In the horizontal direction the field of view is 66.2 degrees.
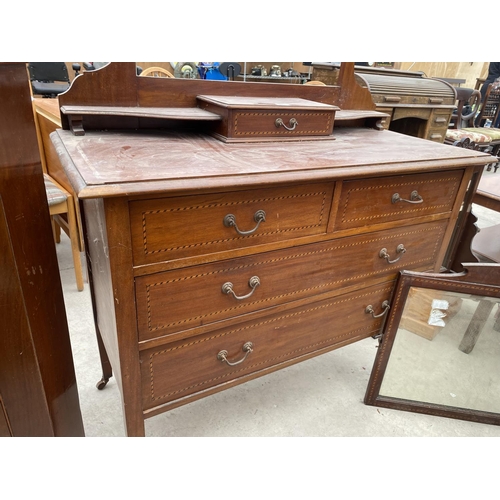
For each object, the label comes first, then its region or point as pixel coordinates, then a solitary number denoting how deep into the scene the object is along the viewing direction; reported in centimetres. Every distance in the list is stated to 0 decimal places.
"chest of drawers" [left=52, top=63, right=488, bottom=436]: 87
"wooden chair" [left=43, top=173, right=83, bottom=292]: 200
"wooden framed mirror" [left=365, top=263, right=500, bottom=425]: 149
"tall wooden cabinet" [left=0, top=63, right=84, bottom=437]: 79
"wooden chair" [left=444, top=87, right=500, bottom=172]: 415
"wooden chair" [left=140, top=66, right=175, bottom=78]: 267
